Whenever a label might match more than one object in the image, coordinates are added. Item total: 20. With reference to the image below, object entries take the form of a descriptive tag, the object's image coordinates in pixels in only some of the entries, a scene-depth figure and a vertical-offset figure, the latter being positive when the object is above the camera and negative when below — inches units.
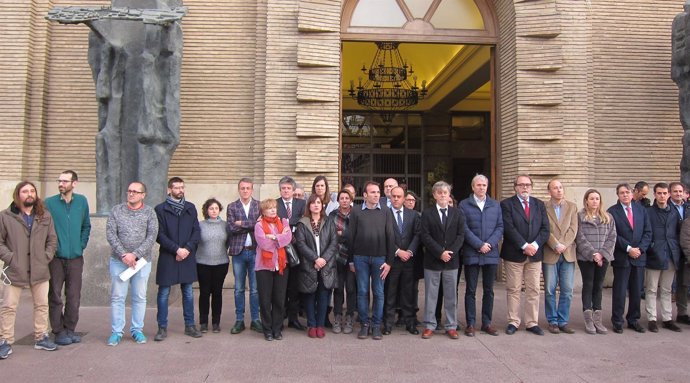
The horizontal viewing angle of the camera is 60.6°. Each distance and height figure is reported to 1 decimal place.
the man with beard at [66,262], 258.7 -21.7
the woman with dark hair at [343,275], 283.7 -28.2
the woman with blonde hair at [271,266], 266.4 -23.0
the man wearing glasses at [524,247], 284.5 -13.0
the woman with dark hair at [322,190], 298.0 +13.4
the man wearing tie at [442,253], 275.3 -16.2
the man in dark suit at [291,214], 289.4 +1.0
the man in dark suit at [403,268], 283.6 -24.3
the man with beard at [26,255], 240.5 -17.9
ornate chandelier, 578.6 +132.1
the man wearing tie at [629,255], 293.1 -16.7
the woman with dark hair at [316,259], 274.2 -19.9
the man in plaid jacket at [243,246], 283.1 -14.8
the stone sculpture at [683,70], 375.6 +100.3
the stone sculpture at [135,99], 346.3 +68.5
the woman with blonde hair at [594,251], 288.4 -14.7
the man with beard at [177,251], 268.2 -16.9
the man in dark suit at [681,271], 306.7 -25.4
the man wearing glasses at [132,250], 257.1 -15.9
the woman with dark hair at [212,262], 279.7 -22.4
